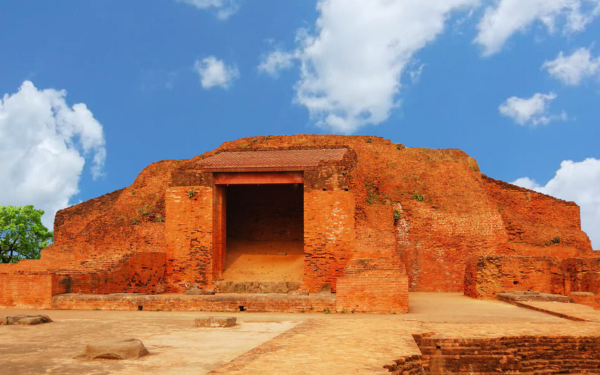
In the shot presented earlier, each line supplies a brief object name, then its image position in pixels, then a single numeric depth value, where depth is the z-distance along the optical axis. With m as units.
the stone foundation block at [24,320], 9.59
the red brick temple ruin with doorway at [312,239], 13.02
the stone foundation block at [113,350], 6.36
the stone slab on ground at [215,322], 9.24
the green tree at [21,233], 29.50
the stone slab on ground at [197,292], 13.71
